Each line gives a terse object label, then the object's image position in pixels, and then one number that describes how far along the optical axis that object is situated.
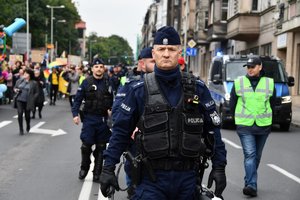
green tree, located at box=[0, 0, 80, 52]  61.90
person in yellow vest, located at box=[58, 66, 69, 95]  29.47
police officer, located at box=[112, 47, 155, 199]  6.04
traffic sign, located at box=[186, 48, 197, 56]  39.88
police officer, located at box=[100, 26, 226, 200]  3.90
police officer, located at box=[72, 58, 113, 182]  8.29
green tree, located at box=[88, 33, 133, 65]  194.38
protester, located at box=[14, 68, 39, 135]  14.58
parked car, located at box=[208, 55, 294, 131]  16.62
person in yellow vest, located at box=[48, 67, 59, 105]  26.99
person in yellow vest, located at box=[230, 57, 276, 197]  7.46
